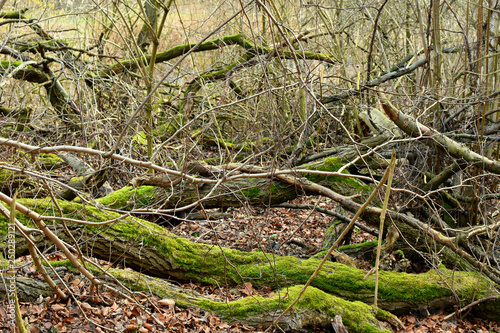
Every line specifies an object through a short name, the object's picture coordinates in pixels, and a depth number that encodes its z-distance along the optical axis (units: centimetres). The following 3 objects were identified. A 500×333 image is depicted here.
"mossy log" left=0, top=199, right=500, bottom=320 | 428
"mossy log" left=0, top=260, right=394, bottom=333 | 380
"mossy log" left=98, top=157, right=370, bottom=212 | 522
